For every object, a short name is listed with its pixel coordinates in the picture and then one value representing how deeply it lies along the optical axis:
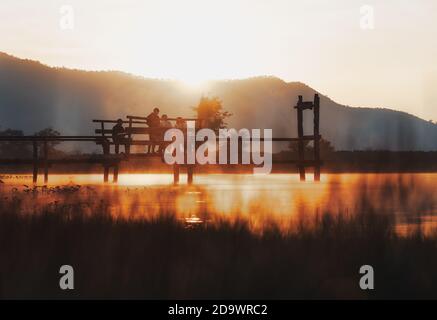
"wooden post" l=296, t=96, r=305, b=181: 30.41
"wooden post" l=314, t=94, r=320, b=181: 28.55
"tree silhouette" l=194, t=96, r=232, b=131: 73.70
